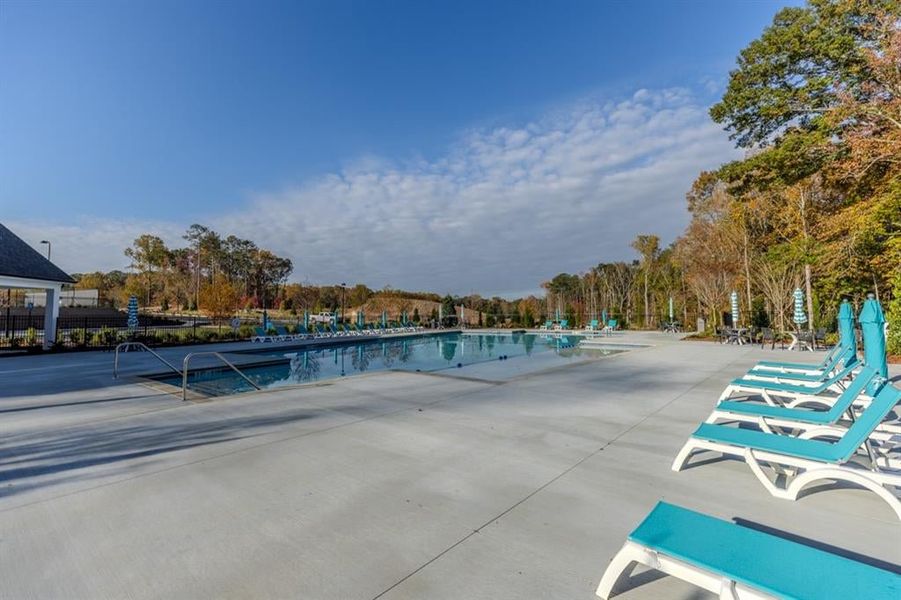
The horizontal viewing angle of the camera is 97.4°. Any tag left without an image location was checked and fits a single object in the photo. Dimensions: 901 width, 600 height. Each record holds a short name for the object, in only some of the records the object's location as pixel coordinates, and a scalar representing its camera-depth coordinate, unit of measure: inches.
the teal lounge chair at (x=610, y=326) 788.1
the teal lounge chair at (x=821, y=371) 190.5
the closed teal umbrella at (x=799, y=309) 464.4
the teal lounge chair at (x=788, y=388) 166.2
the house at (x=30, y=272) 455.5
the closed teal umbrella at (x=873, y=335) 143.3
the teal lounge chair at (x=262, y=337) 620.6
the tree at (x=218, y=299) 805.2
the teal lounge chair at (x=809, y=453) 87.7
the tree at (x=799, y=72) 385.7
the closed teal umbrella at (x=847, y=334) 190.5
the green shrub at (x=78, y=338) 491.5
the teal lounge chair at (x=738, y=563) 46.9
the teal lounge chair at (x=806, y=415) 119.9
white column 459.5
